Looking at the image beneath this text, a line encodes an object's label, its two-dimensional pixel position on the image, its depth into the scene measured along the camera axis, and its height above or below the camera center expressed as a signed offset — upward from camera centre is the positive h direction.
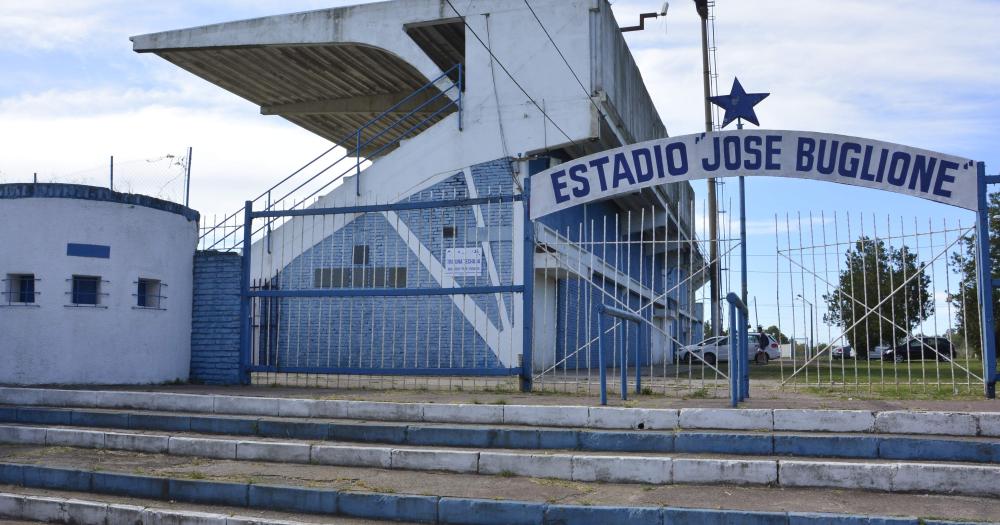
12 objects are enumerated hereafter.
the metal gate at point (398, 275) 17.23 +1.17
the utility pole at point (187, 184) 14.71 +2.51
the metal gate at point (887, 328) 9.93 +0.05
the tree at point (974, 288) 18.78 +0.90
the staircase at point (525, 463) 6.22 -1.12
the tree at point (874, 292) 22.41 +1.07
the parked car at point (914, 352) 27.77 -0.74
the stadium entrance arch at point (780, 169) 9.84 +1.95
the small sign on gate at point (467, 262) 13.74 +1.11
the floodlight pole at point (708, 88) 27.53 +8.03
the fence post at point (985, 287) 9.45 +0.47
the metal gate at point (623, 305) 11.19 +0.66
